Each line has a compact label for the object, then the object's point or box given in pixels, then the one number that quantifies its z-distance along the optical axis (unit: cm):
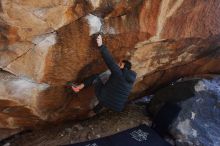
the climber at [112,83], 442
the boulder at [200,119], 547
